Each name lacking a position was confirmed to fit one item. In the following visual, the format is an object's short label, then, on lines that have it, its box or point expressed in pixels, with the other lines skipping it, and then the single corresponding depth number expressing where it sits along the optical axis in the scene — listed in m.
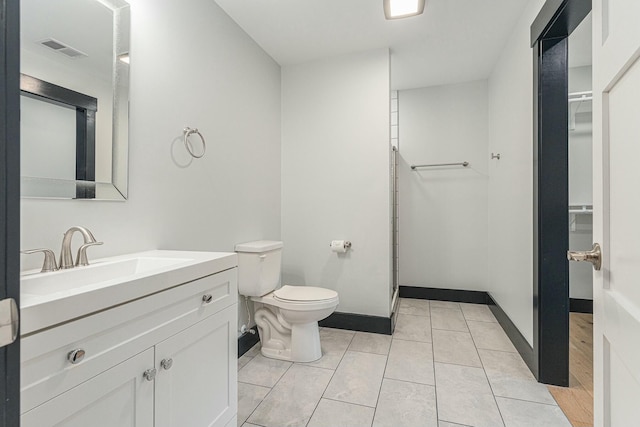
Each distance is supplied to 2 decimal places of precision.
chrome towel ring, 1.73
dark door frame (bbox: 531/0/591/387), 1.76
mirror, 1.10
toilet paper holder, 2.68
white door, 0.62
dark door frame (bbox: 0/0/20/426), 0.42
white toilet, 2.07
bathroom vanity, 0.67
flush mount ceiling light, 1.90
